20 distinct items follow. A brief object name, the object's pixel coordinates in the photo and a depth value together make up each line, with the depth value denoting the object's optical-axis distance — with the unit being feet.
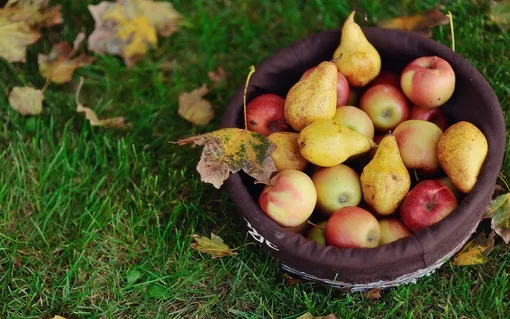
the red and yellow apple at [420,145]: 6.56
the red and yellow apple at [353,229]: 6.10
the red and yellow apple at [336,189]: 6.51
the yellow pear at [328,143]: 6.37
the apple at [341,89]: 7.06
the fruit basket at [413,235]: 5.81
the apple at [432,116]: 7.03
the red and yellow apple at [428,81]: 6.75
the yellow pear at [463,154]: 6.13
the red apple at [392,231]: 6.27
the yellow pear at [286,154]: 6.68
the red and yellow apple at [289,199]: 6.21
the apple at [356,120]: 6.77
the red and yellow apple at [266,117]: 7.06
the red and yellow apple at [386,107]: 7.01
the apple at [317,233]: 6.52
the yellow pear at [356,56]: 7.09
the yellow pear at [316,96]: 6.61
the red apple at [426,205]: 6.08
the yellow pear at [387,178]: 6.27
